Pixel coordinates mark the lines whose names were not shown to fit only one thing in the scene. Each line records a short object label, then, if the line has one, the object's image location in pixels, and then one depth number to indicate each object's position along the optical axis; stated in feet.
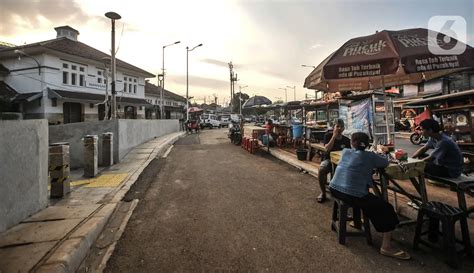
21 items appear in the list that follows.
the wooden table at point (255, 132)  48.20
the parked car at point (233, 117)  159.82
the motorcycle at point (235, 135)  58.18
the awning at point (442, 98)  22.18
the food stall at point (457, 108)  22.84
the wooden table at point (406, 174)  13.35
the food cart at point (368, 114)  25.55
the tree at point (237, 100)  282.03
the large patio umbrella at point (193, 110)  114.32
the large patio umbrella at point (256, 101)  65.21
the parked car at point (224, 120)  158.30
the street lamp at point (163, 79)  107.43
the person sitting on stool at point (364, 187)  11.85
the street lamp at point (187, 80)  109.36
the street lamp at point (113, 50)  39.35
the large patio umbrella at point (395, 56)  15.05
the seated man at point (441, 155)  14.34
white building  79.00
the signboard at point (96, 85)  93.52
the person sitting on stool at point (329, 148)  19.10
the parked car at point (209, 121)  142.51
